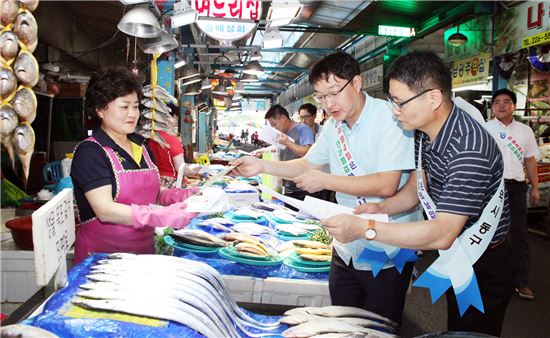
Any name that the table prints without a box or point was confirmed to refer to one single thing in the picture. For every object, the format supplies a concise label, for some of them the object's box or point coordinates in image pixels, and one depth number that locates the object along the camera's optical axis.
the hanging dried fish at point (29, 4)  2.04
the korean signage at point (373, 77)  14.95
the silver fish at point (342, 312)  2.10
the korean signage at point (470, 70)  10.50
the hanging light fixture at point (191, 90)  12.36
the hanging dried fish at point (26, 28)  2.01
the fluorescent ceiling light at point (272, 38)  7.02
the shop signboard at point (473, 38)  10.45
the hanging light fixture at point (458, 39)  10.25
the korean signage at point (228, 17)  5.38
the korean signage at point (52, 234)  1.62
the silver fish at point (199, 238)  3.26
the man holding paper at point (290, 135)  6.81
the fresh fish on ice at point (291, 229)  3.94
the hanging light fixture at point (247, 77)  12.70
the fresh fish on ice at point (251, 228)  3.87
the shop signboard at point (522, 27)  8.42
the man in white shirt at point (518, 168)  5.43
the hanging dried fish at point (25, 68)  2.01
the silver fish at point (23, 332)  1.35
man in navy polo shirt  1.96
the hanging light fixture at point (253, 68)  10.09
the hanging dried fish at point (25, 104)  2.01
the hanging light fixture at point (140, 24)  4.51
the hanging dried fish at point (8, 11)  1.93
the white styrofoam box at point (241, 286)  2.97
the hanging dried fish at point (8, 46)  1.95
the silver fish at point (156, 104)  5.09
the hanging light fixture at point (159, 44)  5.42
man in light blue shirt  2.45
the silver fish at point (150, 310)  1.60
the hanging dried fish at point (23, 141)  2.02
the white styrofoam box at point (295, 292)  2.95
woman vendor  2.53
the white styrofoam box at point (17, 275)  3.80
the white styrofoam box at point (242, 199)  3.81
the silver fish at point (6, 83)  1.93
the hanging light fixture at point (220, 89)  14.19
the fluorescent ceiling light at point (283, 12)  5.52
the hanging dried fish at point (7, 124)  1.93
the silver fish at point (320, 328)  1.87
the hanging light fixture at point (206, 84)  13.67
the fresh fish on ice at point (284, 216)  4.48
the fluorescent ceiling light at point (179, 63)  8.78
